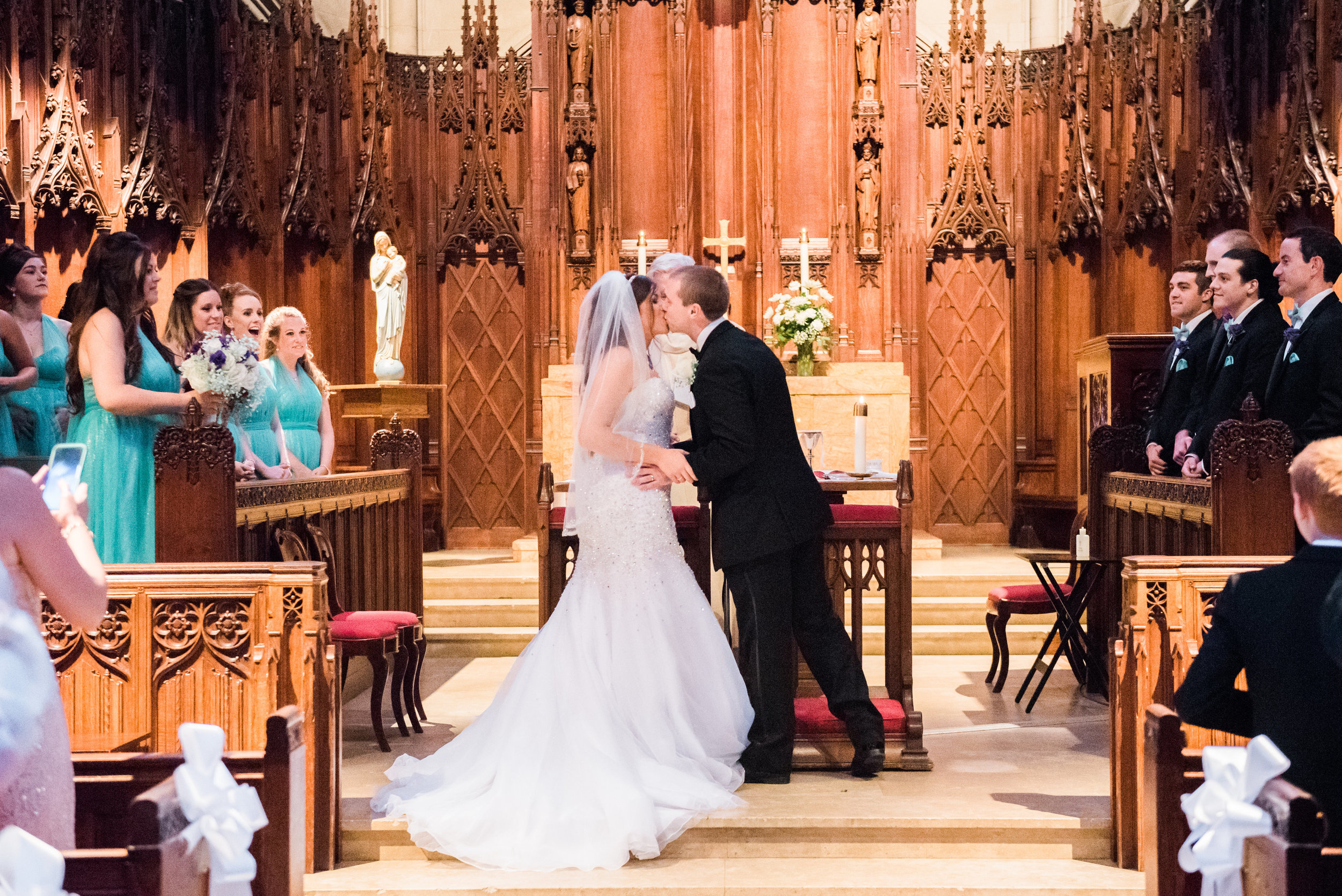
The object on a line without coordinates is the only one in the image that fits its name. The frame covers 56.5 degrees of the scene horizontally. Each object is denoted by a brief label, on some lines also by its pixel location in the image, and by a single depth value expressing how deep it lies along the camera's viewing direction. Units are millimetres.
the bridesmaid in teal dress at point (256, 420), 5770
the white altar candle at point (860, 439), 5586
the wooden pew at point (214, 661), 3850
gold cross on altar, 9617
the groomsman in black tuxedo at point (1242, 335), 5059
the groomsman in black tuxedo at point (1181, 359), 5598
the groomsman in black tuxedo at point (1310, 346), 4801
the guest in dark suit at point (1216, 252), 5234
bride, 3844
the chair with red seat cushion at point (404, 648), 5102
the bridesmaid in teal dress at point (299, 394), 6379
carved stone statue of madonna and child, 9656
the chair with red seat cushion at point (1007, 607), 6141
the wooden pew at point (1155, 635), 3814
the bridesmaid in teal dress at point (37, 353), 5750
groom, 4281
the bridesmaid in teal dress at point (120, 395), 4633
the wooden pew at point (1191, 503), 4594
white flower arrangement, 8812
